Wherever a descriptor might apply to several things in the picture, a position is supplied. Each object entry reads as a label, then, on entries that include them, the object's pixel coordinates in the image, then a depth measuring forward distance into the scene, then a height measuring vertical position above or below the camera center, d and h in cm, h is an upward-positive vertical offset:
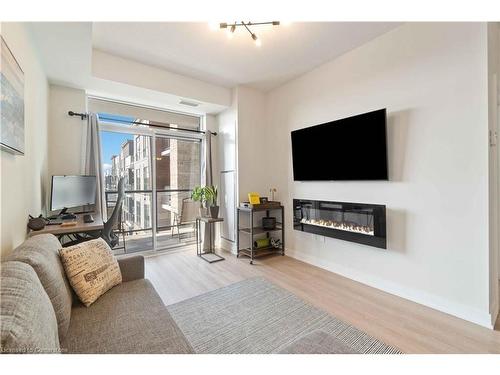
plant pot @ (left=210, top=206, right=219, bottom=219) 371 -39
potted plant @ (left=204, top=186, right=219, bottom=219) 372 -20
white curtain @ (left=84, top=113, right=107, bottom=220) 311 +50
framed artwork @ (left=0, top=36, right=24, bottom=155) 131 +55
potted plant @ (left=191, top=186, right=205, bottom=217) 378 -11
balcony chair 425 -51
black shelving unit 371 -74
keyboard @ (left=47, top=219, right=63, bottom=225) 230 -35
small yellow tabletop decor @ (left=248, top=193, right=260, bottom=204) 351 -17
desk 199 -38
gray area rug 167 -117
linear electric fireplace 250 -44
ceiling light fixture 225 +166
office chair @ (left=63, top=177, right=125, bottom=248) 284 -45
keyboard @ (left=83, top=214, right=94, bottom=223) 244 -34
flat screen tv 247 +47
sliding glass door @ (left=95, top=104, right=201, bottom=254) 356 +14
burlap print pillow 142 -55
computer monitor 244 -4
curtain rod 304 +106
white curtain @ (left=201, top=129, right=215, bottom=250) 405 +38
